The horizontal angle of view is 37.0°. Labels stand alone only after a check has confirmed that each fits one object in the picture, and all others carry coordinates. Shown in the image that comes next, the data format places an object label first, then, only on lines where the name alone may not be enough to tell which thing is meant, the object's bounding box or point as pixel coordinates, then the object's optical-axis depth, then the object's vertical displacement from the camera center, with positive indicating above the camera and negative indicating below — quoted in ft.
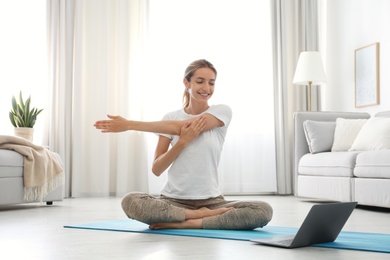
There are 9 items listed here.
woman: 8.22 -0.20
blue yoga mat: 6.57 -1.03
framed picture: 17.92 +2.55
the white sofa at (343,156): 12.79 +0.01
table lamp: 18.83 +2.80
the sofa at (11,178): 13.21 -0.49
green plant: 16.84 +1.20
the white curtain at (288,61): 20.38 +3.40
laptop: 6.30 -0.80
